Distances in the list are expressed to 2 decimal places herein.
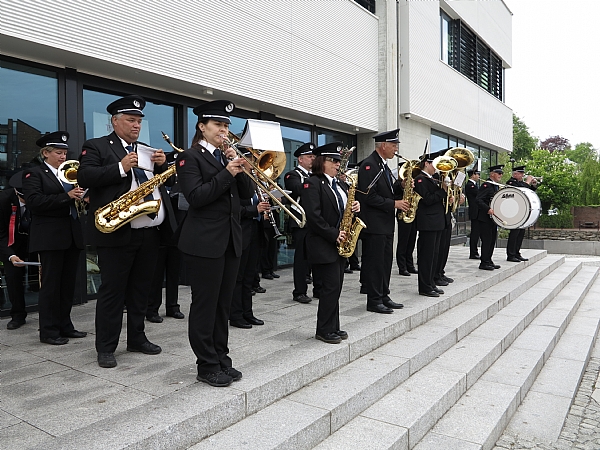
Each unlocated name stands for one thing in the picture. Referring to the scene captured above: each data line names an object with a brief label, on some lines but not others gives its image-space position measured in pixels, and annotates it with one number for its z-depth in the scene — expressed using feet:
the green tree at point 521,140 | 159.84
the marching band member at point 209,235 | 11.57
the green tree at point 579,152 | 228.92
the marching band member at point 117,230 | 13.07
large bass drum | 32.58
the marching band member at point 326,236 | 15.62
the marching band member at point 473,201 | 35.45
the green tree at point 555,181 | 73.05
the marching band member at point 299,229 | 22.82
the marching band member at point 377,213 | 20.01
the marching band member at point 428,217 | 23.26
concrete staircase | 10.14
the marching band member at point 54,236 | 15.66
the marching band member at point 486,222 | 33.30
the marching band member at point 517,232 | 37.42
